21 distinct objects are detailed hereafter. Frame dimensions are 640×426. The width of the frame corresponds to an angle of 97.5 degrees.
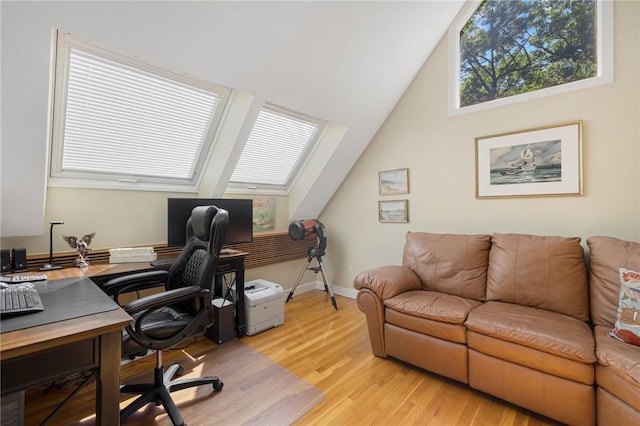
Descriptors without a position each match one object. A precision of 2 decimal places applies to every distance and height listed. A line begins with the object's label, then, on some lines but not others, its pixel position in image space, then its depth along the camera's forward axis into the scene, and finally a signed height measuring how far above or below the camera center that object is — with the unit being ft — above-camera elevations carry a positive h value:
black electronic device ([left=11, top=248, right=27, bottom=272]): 6.44 -1.05
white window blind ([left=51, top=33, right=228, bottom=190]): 6.66 +2.70
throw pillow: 5.03 -1.64
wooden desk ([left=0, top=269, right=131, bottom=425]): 3.01 -1.63
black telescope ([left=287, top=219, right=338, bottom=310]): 11.81 -0.71
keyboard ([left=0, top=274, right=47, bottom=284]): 5.51 -1.31
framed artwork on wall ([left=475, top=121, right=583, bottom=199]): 7.66 +1.74
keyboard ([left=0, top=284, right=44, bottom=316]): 3.69 -1.24
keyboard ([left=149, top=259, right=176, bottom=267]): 7.50 -1.29
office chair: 4.86 -1.67
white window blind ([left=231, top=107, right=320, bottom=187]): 10.31 +2.79
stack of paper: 7.74 -1.12
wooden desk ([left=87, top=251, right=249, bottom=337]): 7.20 -1.65
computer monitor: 8.47 -0.01
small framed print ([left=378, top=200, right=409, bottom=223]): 11.00 +0.33
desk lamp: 6.78 -1.13
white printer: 8.97 -2.95
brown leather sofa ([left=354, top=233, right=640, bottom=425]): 4.95 -2.16
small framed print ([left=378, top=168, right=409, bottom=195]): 10.97 +1.51
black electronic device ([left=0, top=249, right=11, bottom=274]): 6.23 -1.07
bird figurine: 7.10 -0.81
